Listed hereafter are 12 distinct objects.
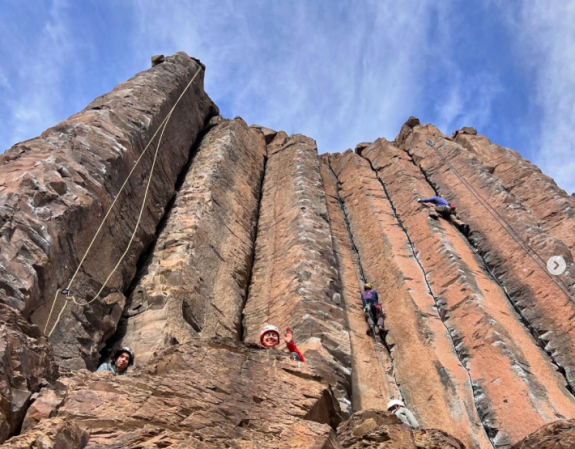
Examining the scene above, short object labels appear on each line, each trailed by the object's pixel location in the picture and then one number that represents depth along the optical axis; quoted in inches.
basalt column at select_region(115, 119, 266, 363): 406.0
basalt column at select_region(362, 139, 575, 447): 351.9
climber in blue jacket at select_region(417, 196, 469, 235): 619.8
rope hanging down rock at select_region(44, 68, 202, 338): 350.6
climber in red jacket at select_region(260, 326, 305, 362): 317.7
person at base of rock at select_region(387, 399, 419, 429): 315.6
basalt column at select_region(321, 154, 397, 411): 402.6
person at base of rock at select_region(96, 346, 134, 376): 312.5
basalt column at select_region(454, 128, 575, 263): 612.7
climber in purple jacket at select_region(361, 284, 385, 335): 477.1
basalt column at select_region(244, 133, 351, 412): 406.9
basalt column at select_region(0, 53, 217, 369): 330.6
